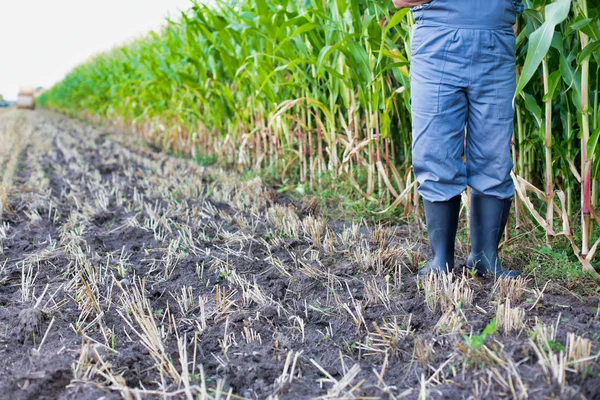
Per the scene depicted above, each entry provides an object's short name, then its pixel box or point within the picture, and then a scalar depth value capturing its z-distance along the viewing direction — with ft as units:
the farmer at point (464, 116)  6.51
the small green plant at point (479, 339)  4.52
